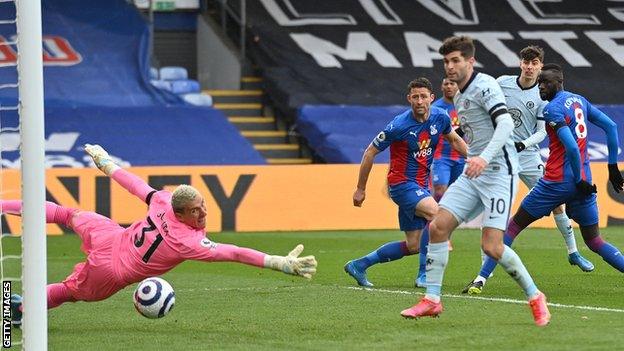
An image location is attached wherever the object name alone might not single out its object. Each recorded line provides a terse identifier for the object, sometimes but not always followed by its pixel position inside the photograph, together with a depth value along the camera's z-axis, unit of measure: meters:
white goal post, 15.19
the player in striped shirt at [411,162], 24.19
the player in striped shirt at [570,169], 23.09
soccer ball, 18.72
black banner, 54.97
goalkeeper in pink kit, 18.34
